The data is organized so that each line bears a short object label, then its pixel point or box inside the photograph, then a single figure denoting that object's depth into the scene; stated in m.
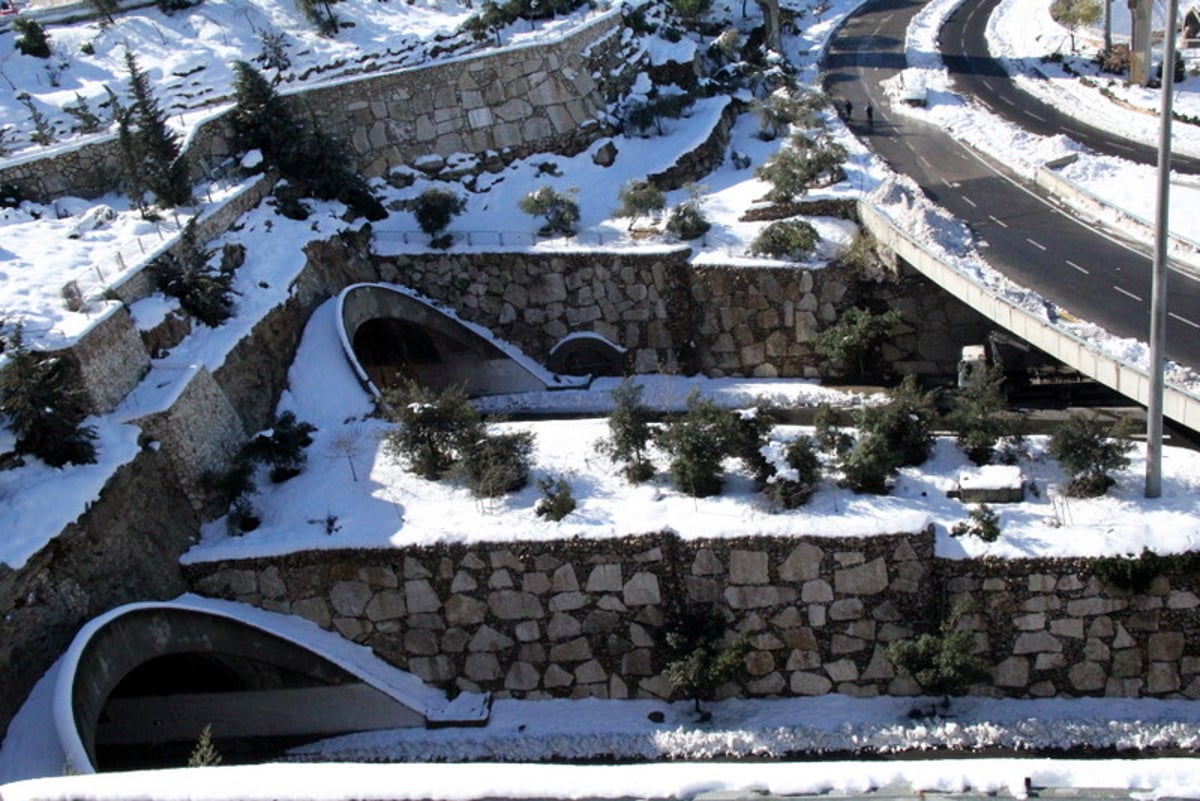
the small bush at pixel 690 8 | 58.72
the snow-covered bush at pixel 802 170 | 38.95
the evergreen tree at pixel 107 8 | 47.75
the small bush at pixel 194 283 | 30.92
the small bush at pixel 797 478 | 25.62
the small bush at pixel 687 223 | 38.31
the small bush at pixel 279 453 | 28.70
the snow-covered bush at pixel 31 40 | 45.22
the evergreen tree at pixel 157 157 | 34.91
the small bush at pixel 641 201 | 39.03
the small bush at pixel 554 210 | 39.56
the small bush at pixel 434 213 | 40.16
